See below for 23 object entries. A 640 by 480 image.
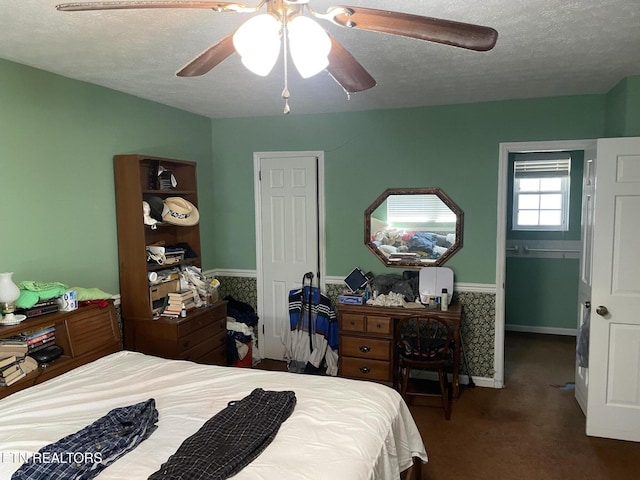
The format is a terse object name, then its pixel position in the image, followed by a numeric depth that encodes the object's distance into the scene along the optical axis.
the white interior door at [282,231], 4.32
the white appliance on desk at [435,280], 3.87
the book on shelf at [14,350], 2.31
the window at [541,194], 5.26
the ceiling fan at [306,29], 1.33
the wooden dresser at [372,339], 3.60
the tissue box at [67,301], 2.62
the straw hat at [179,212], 3.42
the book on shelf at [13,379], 2.24
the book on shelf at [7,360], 2.25
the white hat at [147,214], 3.22
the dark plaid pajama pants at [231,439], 1.50
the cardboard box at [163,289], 3.29
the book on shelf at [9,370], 2.25
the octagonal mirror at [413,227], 3.95
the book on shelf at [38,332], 2.45
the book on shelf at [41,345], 2.50
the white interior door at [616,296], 2.89
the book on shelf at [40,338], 2.48
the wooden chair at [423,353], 3.36
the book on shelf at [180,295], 3.37
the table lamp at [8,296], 2.33
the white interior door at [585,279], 3.15
